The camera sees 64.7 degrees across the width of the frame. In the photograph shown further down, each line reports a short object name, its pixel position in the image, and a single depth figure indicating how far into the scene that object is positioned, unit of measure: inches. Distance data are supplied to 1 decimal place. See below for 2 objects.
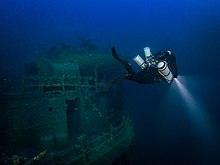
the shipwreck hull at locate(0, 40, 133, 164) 423.8
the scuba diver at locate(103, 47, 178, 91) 236.0
